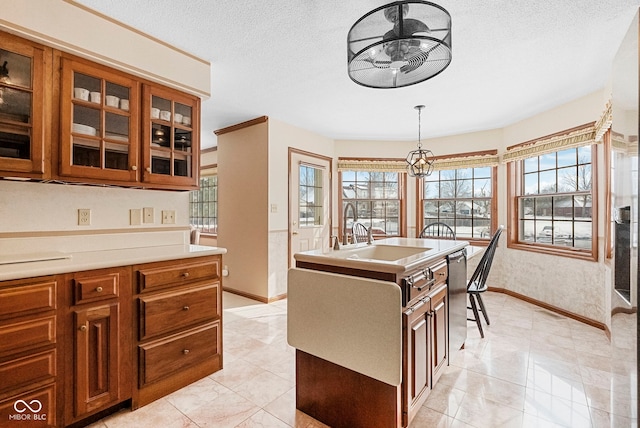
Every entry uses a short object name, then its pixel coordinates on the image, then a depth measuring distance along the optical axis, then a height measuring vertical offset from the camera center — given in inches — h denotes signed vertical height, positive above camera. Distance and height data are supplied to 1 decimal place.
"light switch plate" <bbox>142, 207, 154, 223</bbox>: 93.7 -0.4
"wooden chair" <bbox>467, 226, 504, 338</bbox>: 112.1 -24.8
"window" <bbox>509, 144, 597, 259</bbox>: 135.0 +7.0
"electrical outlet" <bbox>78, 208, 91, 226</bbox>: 81.4 -0.9
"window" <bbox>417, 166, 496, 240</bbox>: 185.6 +9.3
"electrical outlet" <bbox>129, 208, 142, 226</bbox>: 90.9 -0.7
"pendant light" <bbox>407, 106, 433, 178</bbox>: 148.8 +26.2
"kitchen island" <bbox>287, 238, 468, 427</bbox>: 58.0 -25.3
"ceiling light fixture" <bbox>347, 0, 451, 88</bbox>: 58.9 +35.3
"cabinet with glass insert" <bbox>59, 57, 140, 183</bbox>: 72.4 +23.3
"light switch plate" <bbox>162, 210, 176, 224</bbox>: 98.1 -1.0
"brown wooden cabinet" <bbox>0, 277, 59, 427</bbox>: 54.1 -26.1
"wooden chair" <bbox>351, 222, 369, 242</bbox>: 195.3 -12.4
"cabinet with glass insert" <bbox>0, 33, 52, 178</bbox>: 64.7 +23.5
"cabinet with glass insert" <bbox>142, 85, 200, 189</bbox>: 86.6 +23.5
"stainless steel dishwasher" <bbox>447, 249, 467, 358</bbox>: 86.5 -25.4
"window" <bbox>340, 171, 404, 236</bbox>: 211.2 +11.6
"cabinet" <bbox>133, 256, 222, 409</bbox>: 72.6 -29.0
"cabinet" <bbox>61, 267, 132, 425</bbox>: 62.0 -27.7
